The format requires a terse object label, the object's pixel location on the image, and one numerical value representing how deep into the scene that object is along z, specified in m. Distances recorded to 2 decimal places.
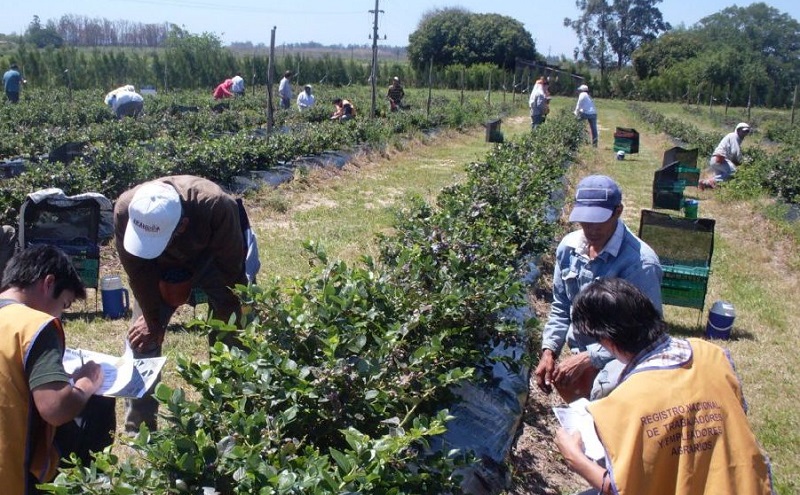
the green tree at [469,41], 50.53
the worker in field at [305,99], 20.39
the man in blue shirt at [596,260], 3.19
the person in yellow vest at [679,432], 1.92
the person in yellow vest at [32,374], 2.27
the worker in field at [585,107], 16.97
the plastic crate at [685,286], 6.16
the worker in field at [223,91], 21.47
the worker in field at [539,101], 17.41
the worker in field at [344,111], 18.05
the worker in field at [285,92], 21.00
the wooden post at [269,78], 12.04
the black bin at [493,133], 18.53
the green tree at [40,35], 70.19
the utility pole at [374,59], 17.64
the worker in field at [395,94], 21.91
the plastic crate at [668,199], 10.70
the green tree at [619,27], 79.06
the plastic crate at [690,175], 12.45
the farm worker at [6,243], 5.05
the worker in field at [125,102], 14.73
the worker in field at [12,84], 19.25
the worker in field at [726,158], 12.52
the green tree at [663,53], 52.73
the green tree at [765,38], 47.86
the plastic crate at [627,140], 16.50
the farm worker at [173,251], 3.15
